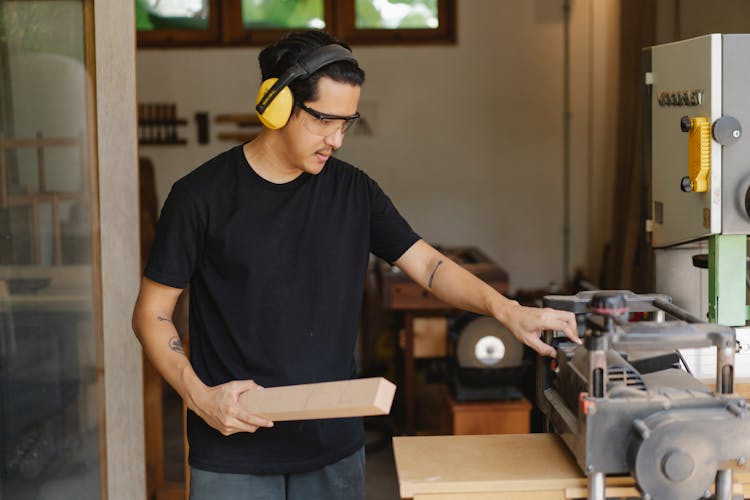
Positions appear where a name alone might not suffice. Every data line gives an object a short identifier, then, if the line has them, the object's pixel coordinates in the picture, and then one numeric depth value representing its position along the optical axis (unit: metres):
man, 1.99
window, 6.37
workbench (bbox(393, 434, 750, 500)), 1.76
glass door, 2.58
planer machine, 1.63
